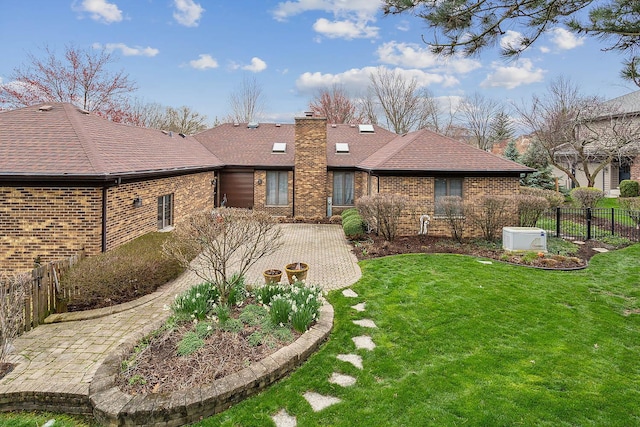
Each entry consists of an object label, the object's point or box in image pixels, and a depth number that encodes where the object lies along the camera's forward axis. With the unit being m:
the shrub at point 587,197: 17.64
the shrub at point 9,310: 4.39
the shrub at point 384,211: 11.39
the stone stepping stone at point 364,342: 5.05
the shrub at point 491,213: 11.34
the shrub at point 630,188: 22.70
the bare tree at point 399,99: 34.34
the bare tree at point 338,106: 38.81
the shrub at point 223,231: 5.69
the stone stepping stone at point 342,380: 4.18
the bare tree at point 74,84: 24.67
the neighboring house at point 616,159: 21.52
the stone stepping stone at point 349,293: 7.14
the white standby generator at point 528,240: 10.41
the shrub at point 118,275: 6.35
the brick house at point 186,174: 7.88
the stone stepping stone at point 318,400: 3.79
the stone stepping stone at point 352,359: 4.61
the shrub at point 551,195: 17.45
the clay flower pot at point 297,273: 7.45
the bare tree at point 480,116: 35.53
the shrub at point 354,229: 12.73
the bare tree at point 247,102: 35.58
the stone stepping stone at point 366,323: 5.73
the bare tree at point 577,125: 20.98
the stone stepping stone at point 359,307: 6.45
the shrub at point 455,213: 11.67
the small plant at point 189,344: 4.50
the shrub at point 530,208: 11.28
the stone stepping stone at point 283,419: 3.52
